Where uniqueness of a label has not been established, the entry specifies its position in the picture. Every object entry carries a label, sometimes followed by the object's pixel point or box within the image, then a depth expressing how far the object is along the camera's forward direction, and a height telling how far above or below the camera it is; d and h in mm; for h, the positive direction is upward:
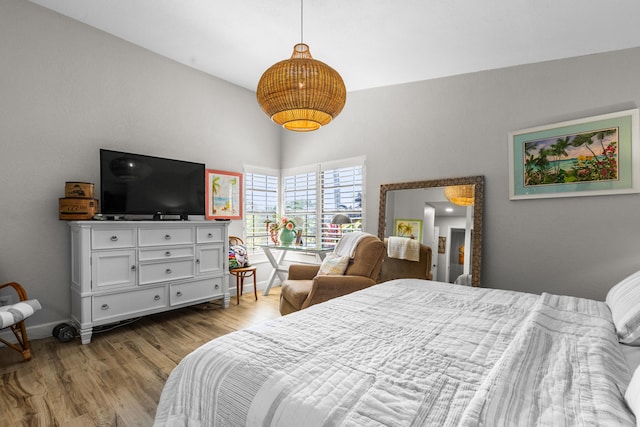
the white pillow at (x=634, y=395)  712 -441
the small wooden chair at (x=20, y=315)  2226 -789
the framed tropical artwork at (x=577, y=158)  2562 +479
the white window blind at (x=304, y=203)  4801 +111
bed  779 -509
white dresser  2799 -598
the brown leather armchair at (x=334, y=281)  2848 -689
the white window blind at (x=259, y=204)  4754 +82
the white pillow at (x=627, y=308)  1247 -439
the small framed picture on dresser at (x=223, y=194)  4230 +209
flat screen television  3127 +255
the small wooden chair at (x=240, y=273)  4066 -863
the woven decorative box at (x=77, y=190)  2893 +170
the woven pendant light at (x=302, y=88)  1960 +781
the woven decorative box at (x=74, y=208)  2863 +2
